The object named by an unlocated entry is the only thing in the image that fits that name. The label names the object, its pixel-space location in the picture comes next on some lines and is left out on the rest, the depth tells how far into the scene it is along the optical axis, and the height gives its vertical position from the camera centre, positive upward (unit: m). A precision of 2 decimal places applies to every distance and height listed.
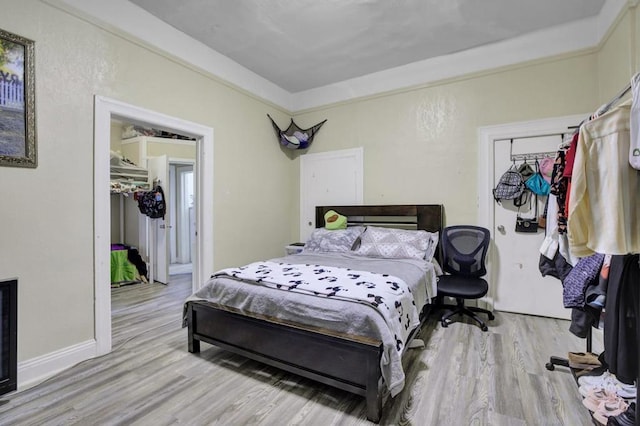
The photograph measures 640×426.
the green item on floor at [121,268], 4.61 -0.89
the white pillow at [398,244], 3.28 -0.37
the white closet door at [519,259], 3.23 -0.54
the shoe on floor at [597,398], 1.67 -1.05
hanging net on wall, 4.43 +1.12
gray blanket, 1.72 -0.64
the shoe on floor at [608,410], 1.59 -1.06
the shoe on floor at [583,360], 2.09 -1.05
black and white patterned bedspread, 1.92 -0.53
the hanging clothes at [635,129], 1.06 +0.29
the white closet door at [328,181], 4.32 +0.44
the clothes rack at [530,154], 3.21 +0.61
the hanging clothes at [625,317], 1.26 -0.45
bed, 1.73 -0.80
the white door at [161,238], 4.76 -0.42
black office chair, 3.04 -0.61
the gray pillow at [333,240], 3.65 -0.36
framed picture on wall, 2.00 +0.74
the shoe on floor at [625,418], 1.47 -1.03
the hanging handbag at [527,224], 3.26 -0.14
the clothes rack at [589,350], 1.23 -0.86
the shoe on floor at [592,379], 1.86 -1.05
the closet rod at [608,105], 1.31 +0.51
